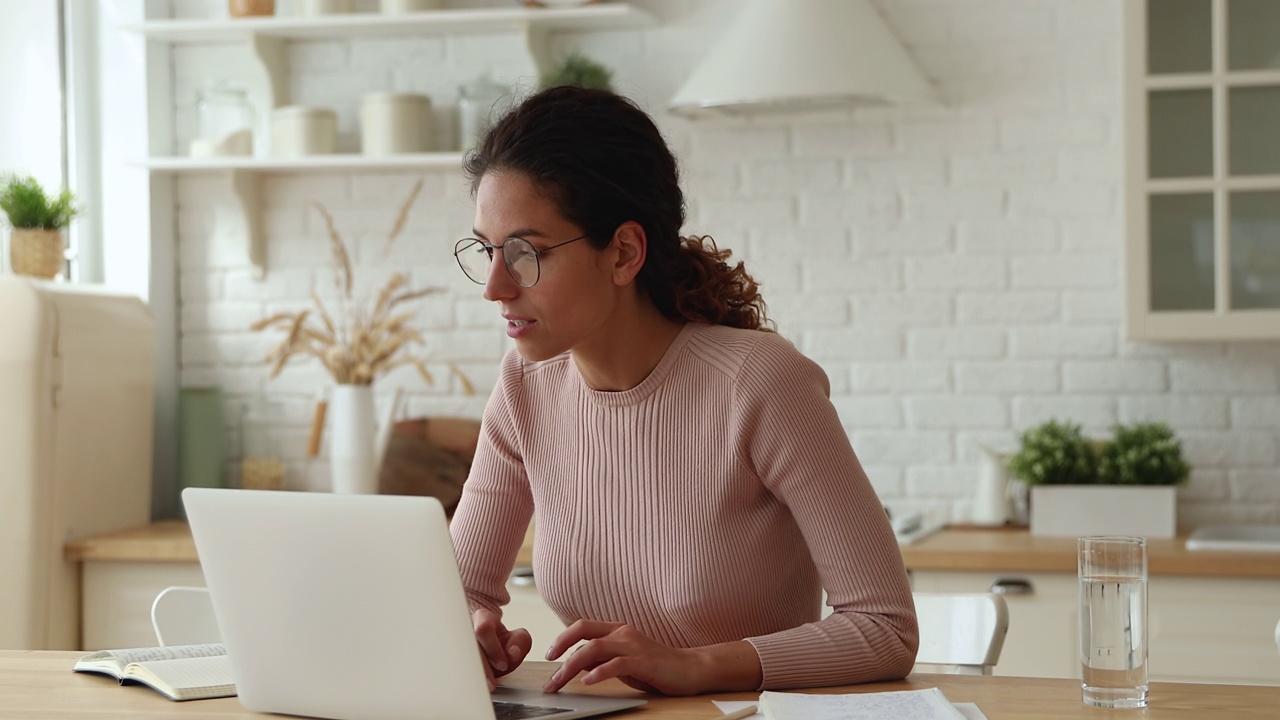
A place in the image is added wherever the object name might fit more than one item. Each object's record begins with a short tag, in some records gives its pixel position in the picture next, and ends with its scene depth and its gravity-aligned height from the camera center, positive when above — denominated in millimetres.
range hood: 3066 +601
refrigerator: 3059 -201
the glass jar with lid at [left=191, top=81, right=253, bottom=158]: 3617 +591
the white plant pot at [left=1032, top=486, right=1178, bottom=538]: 3051 -372
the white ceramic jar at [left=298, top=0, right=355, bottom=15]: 3508 +828
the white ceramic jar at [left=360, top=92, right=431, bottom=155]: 3484 +541
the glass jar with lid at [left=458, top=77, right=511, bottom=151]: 3469 +581
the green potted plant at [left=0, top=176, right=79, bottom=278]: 3316 +296
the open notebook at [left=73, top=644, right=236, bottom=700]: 1527 -357
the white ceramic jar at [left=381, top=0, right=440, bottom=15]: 3463 +819
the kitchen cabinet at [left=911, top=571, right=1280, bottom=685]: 2754 -567
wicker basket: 3328 +230
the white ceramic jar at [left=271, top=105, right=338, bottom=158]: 3521 +529
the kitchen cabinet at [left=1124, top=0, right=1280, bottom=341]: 2961 +340
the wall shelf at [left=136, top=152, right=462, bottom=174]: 3453 +451
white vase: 3408 -221
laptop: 1265 -240
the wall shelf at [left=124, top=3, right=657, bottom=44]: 3395 +779
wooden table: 1378 -364
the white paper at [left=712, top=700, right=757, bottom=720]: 1405 -361
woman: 1603 -122
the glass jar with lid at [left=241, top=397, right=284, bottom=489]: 3742 -213
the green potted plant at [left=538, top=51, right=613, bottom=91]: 3357 +630
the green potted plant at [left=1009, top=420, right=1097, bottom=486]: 3100 -268
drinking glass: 1357 -269
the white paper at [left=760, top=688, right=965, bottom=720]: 1339 -351
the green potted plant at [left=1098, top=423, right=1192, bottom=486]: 3070 -267
